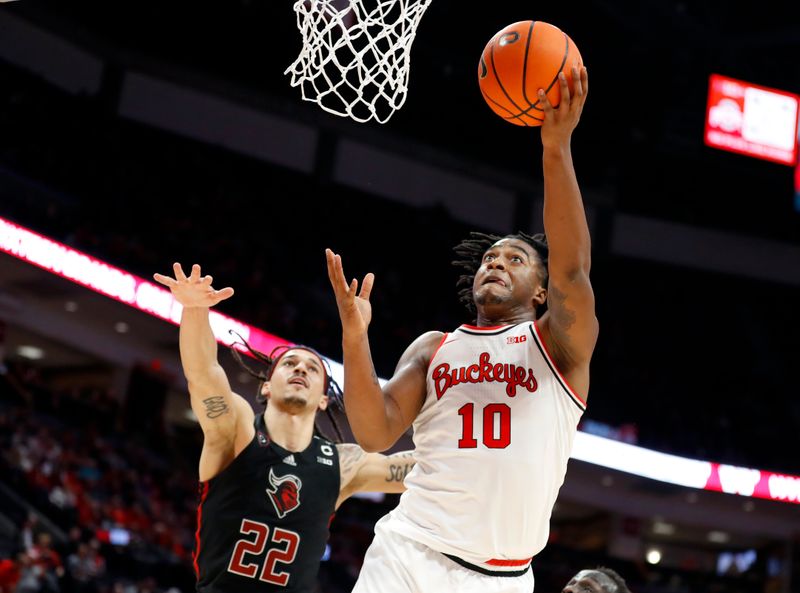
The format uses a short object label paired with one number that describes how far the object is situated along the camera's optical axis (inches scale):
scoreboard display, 759.1
